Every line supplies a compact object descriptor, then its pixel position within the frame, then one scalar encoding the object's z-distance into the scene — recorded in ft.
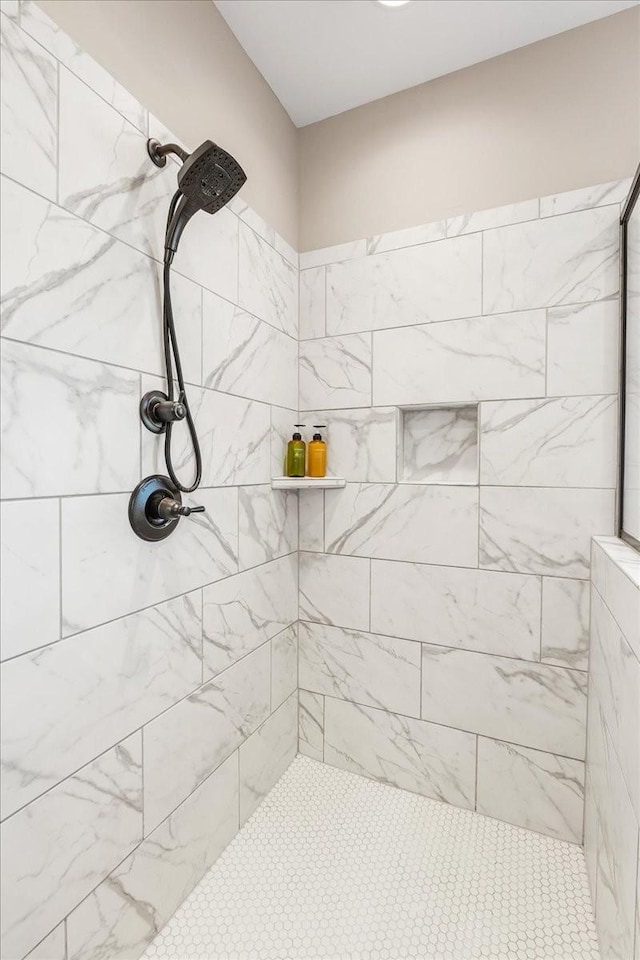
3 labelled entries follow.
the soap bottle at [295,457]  5.21
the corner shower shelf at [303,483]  4.96
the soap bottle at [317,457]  5.29
